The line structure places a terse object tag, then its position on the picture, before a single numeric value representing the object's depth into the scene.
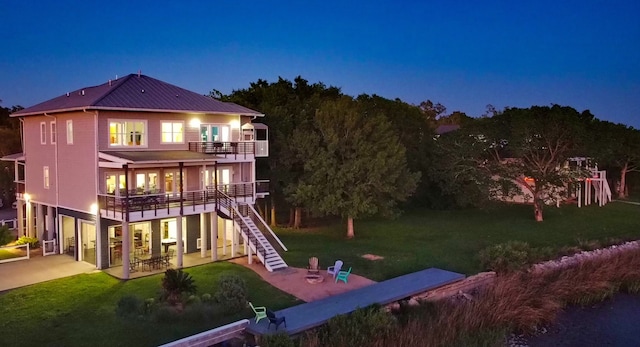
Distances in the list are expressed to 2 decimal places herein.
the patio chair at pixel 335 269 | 22.06
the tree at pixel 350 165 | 29.30
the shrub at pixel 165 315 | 16.72
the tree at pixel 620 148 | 41.17
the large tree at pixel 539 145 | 36.09
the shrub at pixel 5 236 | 27.39
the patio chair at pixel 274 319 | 15.38
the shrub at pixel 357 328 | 15.05
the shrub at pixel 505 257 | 22.97
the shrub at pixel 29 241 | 27.06
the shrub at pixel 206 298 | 18.43
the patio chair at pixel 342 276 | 21.47
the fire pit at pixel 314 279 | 21.44
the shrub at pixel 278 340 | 14.09
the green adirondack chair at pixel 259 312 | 16.30
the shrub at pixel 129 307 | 17.07
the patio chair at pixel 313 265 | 22.41
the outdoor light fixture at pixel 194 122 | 26.45
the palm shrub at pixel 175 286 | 18.09
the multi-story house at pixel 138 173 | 23.30
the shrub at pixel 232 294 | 17.86
